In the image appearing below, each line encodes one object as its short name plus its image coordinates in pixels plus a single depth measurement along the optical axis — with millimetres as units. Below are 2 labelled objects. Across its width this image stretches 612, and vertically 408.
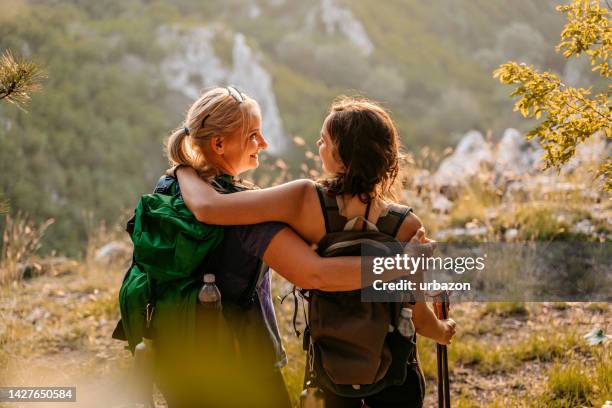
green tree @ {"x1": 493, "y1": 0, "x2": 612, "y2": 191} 2846
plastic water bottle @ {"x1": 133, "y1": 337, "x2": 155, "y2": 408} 2117
